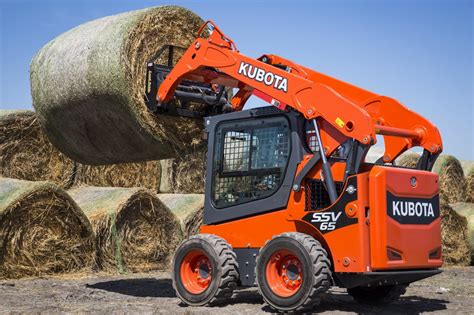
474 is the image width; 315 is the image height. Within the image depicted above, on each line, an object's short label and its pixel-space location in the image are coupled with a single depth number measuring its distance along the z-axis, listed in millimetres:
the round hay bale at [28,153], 10672
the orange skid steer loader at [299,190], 6879
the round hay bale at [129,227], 10805
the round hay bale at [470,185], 15386
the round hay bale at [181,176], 13094
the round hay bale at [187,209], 12094
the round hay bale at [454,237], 13625
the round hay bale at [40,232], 9531
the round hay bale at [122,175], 11664
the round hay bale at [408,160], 14133
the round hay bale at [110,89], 8359
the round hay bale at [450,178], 14656
